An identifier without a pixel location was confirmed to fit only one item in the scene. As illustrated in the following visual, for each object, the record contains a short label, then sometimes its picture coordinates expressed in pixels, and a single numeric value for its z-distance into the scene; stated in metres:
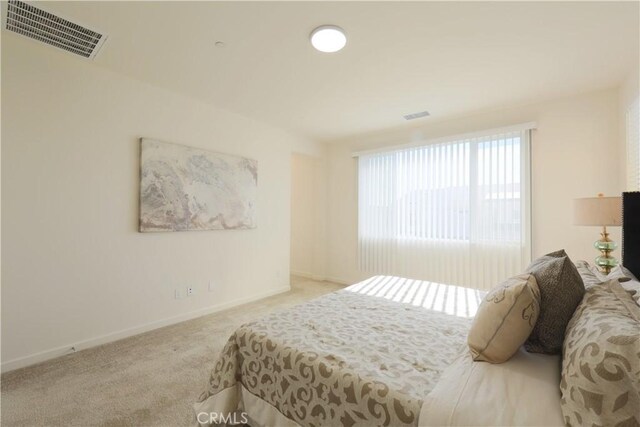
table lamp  2.13
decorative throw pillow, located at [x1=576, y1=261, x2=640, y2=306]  1.10
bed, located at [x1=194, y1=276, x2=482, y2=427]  1.07
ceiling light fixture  1.96
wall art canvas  2.85
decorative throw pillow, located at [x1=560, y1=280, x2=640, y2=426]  0.70
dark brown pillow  1.10
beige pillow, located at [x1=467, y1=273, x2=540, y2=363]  1.08
